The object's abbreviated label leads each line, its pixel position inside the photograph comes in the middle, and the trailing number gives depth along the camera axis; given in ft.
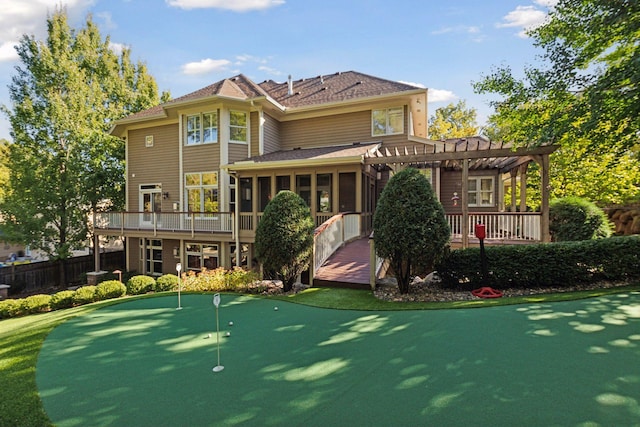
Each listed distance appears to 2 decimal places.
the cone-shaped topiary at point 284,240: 26.86
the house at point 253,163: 42.27
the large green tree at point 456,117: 110.56
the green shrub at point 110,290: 29.76
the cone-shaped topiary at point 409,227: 23.07
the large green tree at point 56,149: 51.65
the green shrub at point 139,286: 31.14
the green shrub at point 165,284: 31.78
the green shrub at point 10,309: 26.81
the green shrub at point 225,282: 28.96
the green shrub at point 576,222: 33.63
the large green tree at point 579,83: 23.63
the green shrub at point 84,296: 28.73
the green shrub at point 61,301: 28.30
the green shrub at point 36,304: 27.43
